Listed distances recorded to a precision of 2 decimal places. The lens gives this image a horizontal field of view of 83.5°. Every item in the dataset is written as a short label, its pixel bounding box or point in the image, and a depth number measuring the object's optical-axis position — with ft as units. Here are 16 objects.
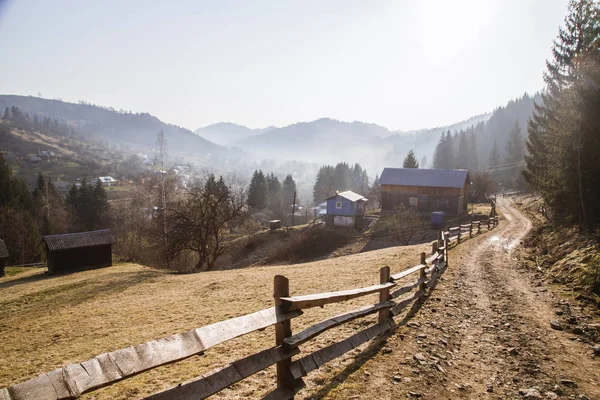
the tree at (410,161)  263.00
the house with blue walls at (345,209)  181.27
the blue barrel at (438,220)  141.08
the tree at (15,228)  148.66
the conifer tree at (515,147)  375.25
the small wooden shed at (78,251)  106.63
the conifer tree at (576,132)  66.23
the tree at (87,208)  206.80
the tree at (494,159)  413.18
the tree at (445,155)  436.76
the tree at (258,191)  310.04
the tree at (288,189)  390.17
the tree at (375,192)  268.54
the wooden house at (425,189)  173.88
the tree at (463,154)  452.35
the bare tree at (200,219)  96.37
